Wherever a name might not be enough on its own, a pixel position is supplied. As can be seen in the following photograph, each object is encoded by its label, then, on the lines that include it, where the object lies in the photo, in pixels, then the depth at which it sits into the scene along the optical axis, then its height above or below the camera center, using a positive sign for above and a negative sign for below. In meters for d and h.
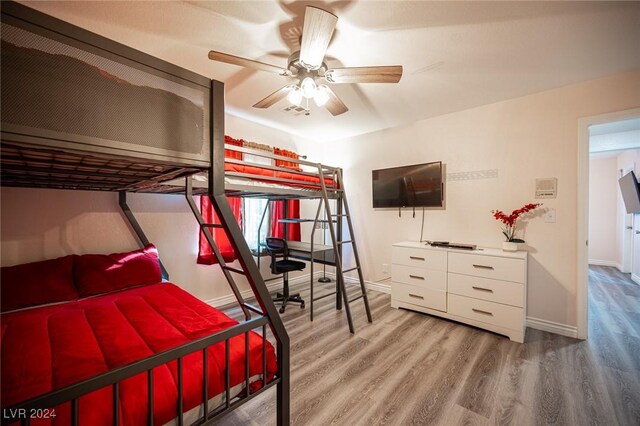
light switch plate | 2.45 -0.05
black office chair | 2.99 -0.66
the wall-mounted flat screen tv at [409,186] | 3.09 +0.33
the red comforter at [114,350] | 0.92 -0.67
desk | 2.99 -0.52
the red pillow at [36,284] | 1.69 -0.52
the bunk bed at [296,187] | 2.03 +0.23
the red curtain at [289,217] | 3.83 -0.11
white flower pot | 2.52 -0.36
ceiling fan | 1.35 +0.98
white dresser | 2.30 -0.77
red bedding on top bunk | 2.12 +0.36
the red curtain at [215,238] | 2.92 -0.36
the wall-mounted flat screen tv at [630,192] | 3.67 +0.29
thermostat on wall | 2.45 +0.23
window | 3.55 -0.12
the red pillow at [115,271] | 1.97 -0.51
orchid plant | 2.50 -0.08
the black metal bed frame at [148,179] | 0.67 +0.17
